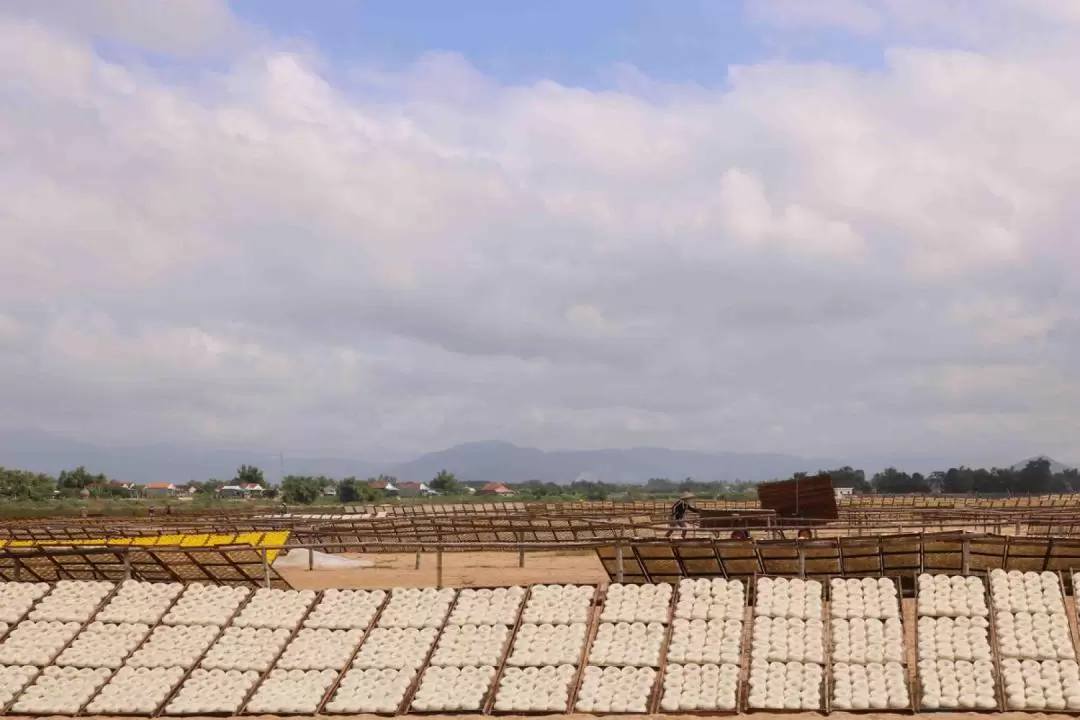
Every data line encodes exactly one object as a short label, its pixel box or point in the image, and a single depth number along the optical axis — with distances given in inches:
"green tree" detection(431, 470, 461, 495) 4766.2
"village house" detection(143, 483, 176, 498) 4400.3
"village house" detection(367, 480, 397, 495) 4427.7
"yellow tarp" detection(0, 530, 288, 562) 898.4
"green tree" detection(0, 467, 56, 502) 3051.2
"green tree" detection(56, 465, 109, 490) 3538.4
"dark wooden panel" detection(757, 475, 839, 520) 1331.2
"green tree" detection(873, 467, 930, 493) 4598.9
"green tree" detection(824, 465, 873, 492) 5285.4
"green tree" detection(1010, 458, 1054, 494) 4537.4
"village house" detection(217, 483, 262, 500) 3794.3
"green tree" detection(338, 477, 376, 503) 3486.7
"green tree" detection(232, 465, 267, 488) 4064.7
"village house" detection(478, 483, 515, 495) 5943.9
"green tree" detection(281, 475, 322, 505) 3366.1
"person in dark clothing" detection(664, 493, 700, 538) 1310.3
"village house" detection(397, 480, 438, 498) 5117.6
